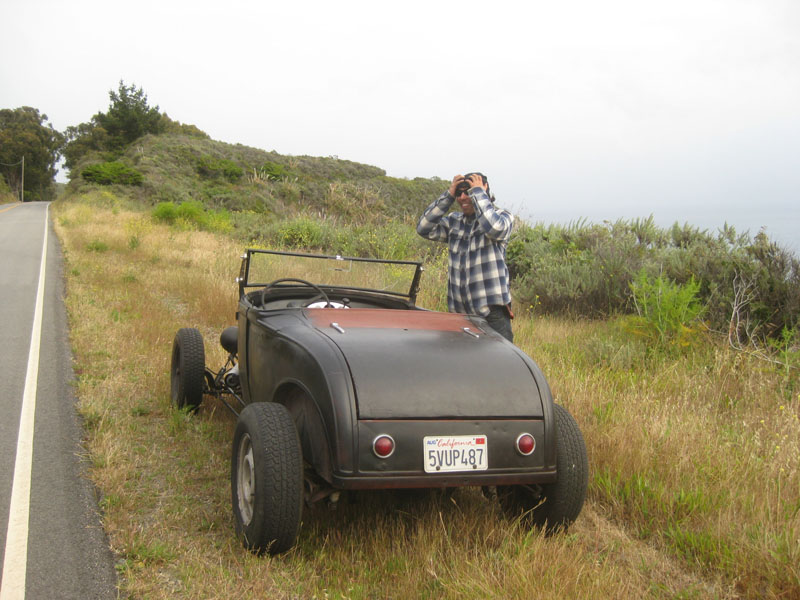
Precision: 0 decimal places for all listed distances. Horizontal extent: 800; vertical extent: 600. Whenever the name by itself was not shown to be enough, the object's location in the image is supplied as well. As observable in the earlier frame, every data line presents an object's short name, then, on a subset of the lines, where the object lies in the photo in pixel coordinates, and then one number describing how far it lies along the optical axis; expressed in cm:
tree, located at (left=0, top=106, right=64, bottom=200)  7100
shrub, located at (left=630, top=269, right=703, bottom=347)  649
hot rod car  282
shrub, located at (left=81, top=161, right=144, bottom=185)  3774
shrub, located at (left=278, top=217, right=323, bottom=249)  1622
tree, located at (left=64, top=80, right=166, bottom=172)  4922
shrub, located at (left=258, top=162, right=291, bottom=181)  4169
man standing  504
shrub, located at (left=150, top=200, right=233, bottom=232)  2306
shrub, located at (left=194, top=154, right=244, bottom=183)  4050
